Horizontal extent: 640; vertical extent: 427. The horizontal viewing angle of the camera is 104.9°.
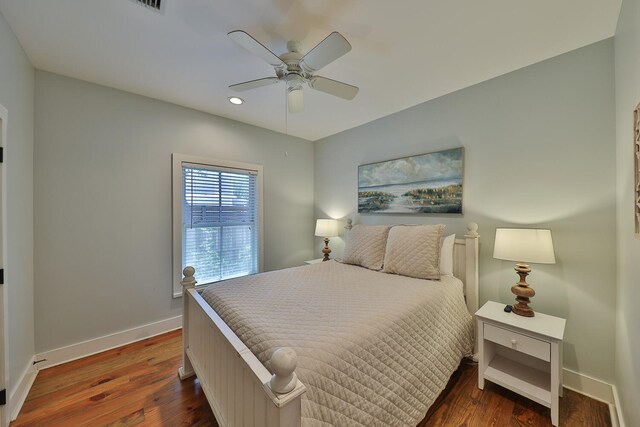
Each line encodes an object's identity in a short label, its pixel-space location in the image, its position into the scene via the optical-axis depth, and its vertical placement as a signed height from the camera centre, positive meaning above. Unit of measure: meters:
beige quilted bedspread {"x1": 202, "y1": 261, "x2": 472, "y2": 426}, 1.05 -0.64
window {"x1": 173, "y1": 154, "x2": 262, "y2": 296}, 2.79 -0.09
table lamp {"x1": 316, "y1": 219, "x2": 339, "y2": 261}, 3.44 -0.25
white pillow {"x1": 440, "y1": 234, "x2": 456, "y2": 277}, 2.25 -0.42
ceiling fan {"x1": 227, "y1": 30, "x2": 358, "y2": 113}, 1.39 +0.96
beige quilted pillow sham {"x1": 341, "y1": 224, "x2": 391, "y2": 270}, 2.51 -0.37
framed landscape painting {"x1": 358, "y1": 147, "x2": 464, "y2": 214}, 2.45 +0.31
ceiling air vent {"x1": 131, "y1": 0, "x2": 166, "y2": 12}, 1.39 +1.19
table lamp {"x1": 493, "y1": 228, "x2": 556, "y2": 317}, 1.68 -0.28
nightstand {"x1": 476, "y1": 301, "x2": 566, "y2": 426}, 1.54 -0.97
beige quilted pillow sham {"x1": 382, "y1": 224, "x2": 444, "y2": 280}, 2.11 -0.37
